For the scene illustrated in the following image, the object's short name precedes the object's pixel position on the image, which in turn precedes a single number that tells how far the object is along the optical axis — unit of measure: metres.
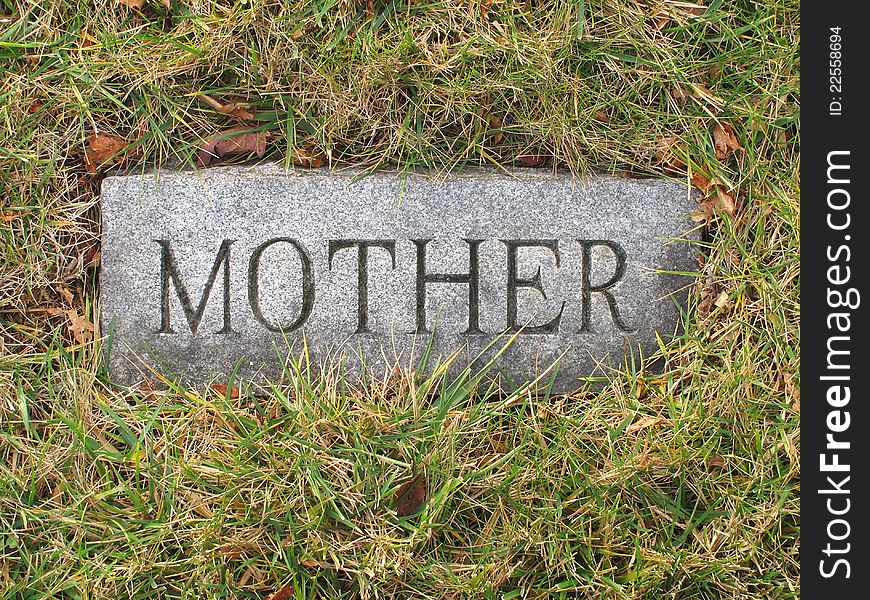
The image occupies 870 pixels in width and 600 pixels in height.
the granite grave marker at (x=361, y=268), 2.26
